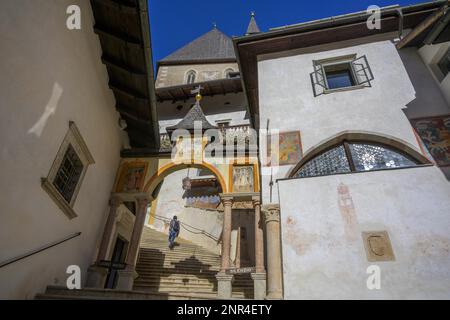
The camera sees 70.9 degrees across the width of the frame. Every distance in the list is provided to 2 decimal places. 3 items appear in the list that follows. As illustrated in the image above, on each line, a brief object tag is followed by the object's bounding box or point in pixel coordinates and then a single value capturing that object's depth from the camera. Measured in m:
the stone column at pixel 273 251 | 6.12
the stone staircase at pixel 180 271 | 9.54
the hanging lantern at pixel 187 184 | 19.72
